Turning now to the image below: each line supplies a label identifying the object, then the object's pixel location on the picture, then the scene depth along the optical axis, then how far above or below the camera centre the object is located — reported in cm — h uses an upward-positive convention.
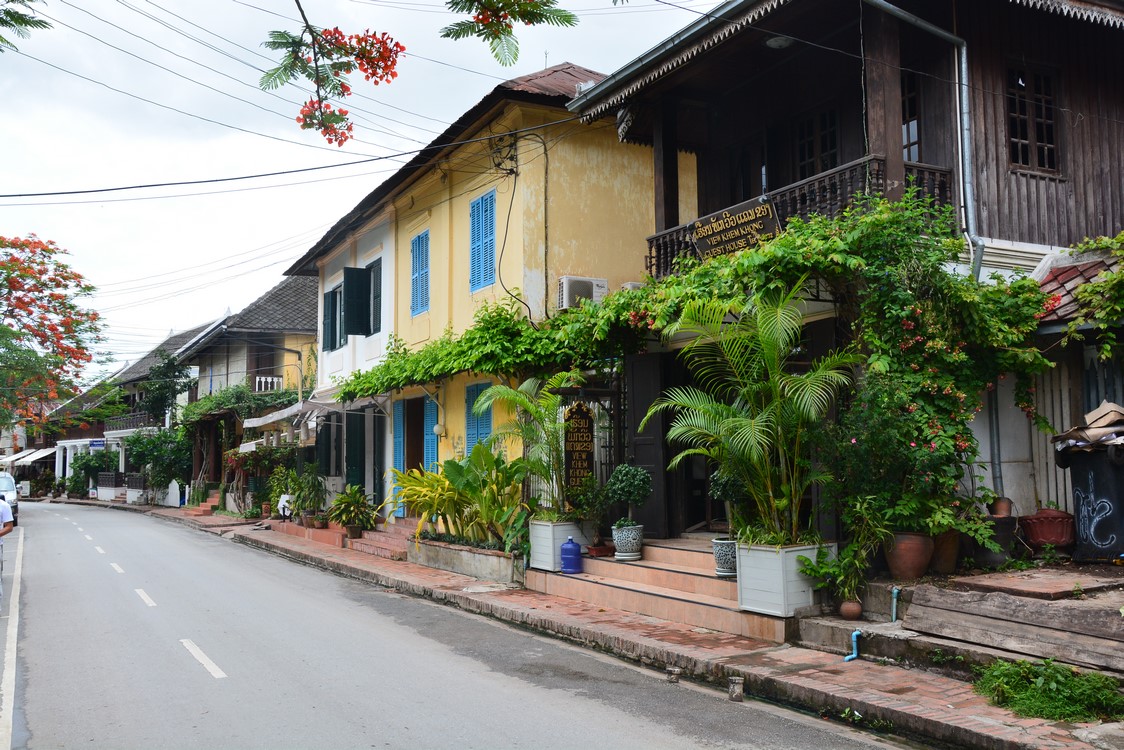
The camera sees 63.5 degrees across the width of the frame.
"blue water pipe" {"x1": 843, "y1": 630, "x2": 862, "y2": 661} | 764 -168
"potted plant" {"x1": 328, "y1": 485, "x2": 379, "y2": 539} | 1848 -123
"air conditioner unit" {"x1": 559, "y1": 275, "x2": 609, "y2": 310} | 1377 +245
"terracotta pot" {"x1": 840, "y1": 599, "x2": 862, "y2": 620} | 816 -147
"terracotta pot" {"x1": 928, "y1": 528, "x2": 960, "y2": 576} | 827 -99
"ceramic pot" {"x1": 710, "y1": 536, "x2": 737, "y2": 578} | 968 -117
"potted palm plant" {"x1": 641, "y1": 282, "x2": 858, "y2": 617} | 853 +22
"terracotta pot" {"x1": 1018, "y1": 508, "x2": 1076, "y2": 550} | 853 -81
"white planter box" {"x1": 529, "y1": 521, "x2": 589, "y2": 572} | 1209 -121
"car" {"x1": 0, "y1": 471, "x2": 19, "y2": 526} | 2370 -83
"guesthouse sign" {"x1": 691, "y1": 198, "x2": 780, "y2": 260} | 1006 +254
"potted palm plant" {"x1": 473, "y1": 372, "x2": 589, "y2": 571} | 1219 -13
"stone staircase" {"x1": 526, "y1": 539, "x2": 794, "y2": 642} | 893 -162
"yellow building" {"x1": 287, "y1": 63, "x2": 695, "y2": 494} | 1434 +384
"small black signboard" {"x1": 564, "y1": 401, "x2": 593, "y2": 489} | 1257 +8
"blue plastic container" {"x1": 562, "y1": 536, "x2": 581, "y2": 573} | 1188 -140
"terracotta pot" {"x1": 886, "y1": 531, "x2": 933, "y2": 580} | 805 -97
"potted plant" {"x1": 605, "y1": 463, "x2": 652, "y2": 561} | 1148 -62
